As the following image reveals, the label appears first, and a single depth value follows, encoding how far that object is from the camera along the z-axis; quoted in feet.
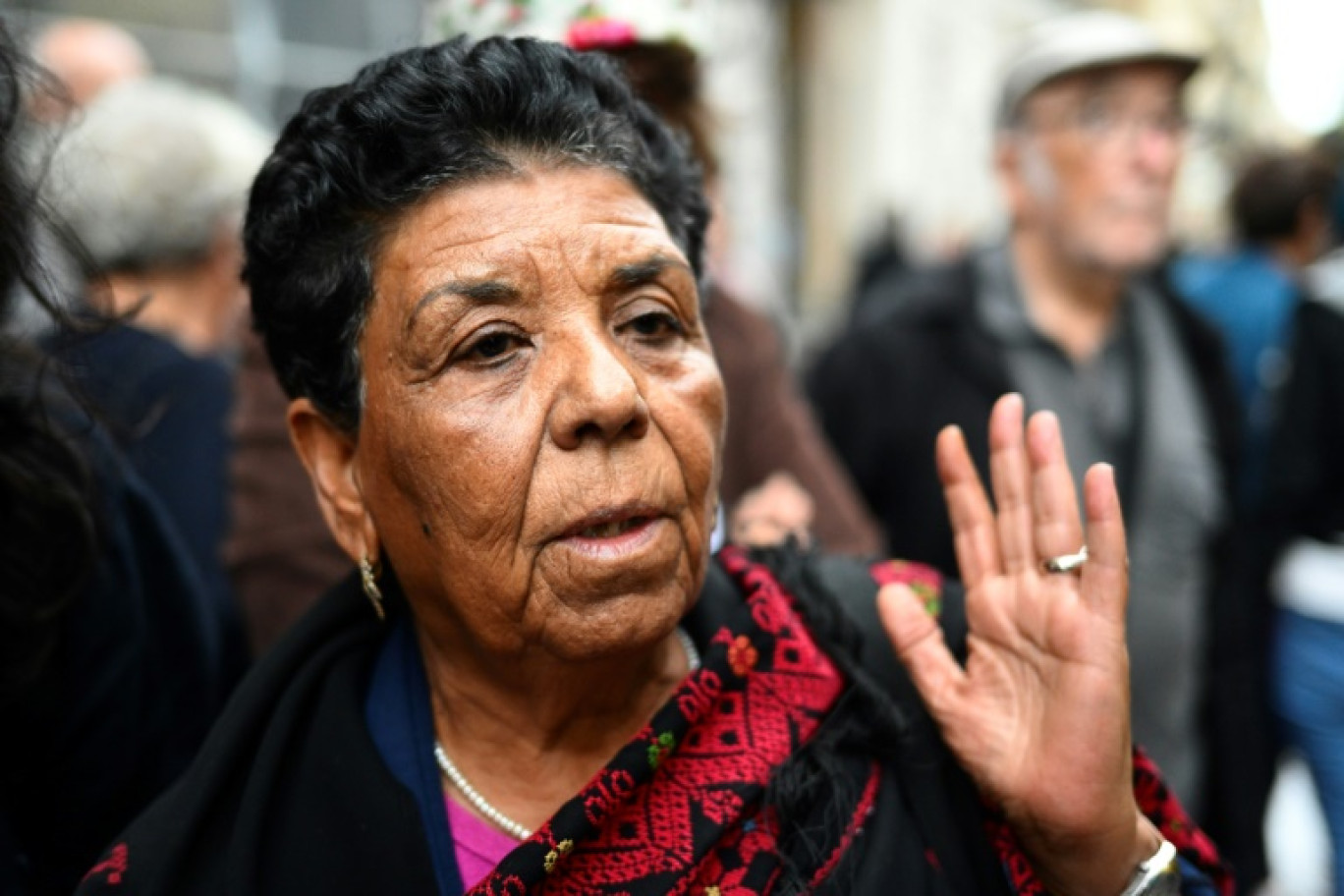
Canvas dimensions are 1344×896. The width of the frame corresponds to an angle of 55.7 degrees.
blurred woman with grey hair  9.73
